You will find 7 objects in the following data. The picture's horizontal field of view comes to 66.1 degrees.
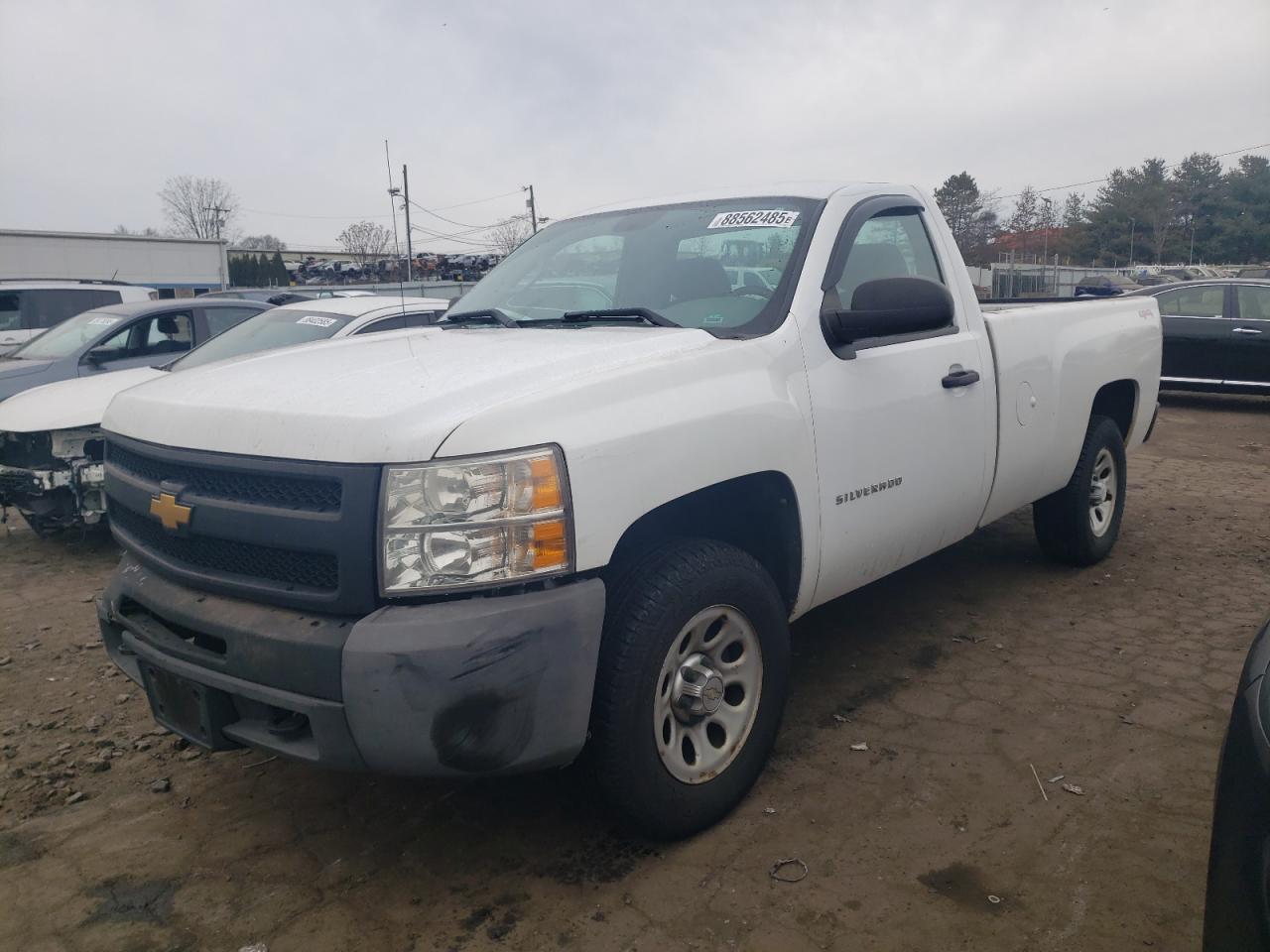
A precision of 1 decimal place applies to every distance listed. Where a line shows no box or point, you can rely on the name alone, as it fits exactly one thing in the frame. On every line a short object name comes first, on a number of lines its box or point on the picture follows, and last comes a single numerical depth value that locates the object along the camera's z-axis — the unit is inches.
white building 1323.8
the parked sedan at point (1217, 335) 461.1
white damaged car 234.2
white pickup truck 88.4
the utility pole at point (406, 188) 1753.9
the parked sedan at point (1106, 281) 1134.5
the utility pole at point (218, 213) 2738.7
